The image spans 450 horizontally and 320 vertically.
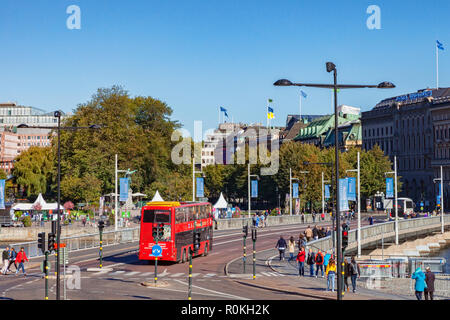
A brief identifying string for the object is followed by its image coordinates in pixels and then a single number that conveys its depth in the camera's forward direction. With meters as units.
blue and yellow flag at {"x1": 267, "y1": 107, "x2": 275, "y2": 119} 141.54
